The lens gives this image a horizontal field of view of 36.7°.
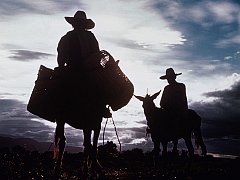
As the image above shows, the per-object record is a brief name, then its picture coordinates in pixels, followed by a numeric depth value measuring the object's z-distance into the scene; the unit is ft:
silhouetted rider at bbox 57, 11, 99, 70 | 26.78
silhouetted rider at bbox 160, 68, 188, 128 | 44.61
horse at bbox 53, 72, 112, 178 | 26.03
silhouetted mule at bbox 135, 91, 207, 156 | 44.62
